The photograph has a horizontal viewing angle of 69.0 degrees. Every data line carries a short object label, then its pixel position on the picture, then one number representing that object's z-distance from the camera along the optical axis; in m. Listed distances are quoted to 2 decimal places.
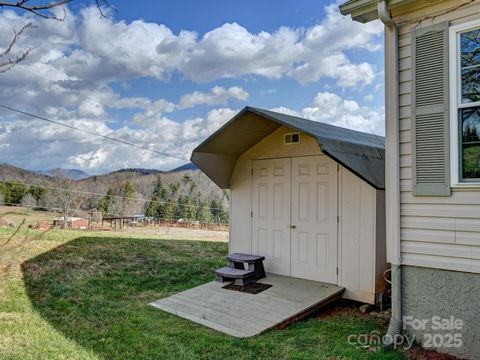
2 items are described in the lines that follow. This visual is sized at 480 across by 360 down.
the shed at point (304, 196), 5.21
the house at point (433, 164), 3.35
